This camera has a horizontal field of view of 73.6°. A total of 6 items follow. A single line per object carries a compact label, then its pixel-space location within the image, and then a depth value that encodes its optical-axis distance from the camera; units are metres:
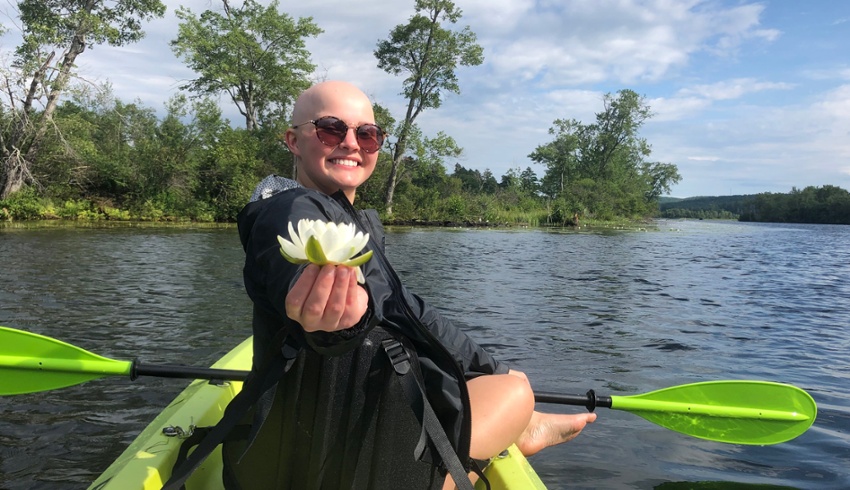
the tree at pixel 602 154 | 54.69
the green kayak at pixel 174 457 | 1.88
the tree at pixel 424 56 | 31.62
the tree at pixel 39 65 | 18.83
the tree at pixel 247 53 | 28.06
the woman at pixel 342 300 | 0.97
